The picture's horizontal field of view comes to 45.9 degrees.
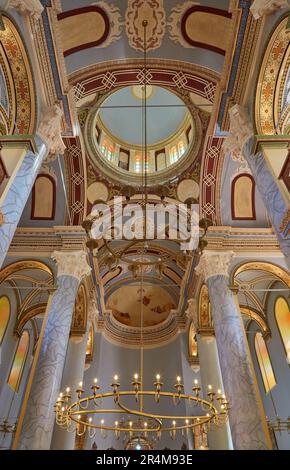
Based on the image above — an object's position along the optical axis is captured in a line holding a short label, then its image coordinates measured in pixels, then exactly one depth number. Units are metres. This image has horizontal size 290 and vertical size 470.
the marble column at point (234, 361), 6.73
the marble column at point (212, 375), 9.08
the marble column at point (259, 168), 5.25
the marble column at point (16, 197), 5.09
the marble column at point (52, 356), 6.64
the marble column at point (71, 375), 9.22
